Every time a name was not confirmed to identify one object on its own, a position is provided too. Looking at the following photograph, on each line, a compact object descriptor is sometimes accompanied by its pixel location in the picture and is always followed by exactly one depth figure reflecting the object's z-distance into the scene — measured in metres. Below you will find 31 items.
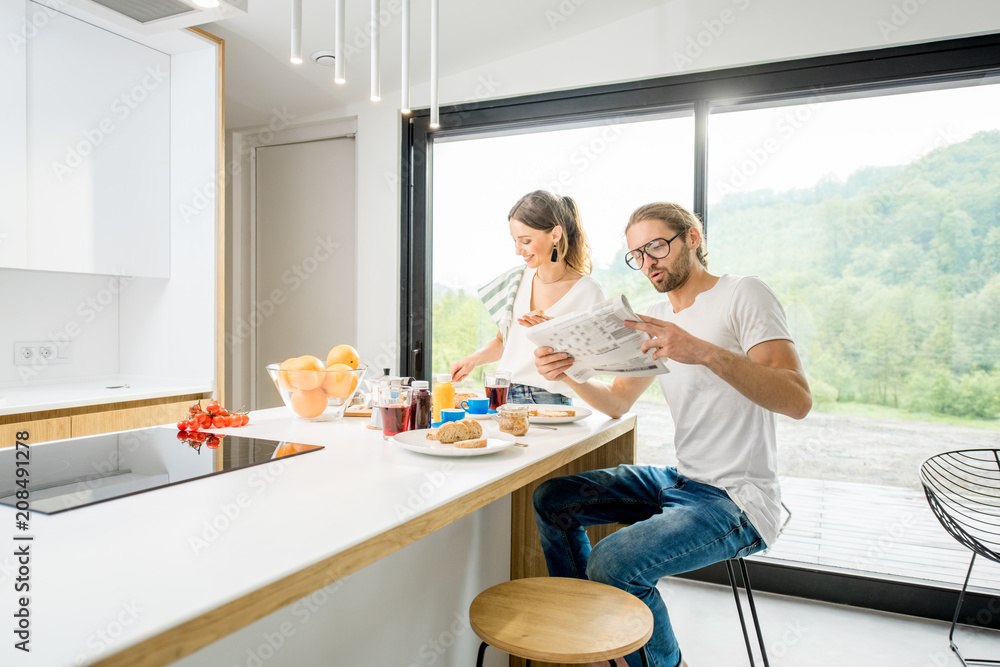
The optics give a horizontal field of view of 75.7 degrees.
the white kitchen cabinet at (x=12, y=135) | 2.33
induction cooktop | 0.95
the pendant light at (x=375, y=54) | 1.70
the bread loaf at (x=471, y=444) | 1.27
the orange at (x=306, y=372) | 1.58
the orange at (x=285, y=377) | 1.58
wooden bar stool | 1.13
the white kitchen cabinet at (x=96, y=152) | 2.47
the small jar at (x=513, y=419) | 1.52
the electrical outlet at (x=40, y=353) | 2.70
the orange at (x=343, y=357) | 1.65
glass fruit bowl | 1.59
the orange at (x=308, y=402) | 1.62
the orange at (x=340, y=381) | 1.61
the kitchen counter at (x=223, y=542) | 0.55
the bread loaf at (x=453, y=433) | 1.30
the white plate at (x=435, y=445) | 1.23
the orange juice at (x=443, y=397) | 1.70
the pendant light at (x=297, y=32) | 1.45
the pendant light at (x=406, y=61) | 1.74
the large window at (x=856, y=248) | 2.53
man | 1.50
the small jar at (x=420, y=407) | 1.50
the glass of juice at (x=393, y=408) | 1.43
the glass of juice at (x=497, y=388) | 1.75
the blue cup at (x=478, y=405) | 1.70
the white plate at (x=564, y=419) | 1.74
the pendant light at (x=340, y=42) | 1.56
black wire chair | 2.02
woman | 2.24
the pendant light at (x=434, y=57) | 1.85
